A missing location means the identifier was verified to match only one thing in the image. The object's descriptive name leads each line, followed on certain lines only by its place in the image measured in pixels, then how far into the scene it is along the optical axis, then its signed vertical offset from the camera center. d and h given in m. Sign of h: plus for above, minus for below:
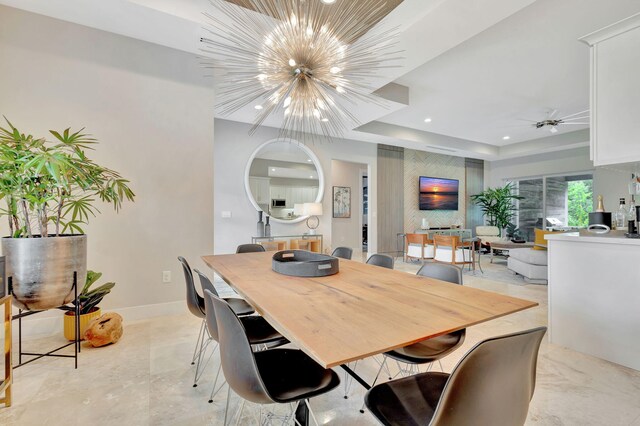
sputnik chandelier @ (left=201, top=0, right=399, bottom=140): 1.62 +1.00
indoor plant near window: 7.88 +0.25
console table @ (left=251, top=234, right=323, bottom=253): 4.98 -0.51
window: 7.07 +0.28
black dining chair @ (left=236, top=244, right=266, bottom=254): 2.99 -0.38
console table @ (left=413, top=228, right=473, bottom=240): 6.96 -0.47
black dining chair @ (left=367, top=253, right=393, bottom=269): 2.25 -0.39
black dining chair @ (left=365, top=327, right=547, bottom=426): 0.71 -0.46
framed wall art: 6.94 +0.27
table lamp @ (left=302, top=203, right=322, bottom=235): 5.18 +0.06
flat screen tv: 7.53 +0.52
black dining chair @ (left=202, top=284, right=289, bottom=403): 1.29 -0.66
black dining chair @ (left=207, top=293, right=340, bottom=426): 0.96 -0.63
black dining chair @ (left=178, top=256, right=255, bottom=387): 1.76 -0.58
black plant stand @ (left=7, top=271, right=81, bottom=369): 1.87 -0.85
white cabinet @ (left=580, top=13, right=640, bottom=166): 2.04 +0.89
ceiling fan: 5.18 +1.78
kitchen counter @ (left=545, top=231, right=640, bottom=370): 1.98 -0.61
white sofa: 4.36 -0.81
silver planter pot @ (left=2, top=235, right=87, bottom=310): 1.76 -0.35
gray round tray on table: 1.64 -0.32
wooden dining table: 0.80 -0.36
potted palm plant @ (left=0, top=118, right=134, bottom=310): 1.66 -0.10
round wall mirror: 5.16 +0.64
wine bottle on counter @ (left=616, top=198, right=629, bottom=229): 2.50 -0.03
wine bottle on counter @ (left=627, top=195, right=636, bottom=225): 2.19 -0.01
